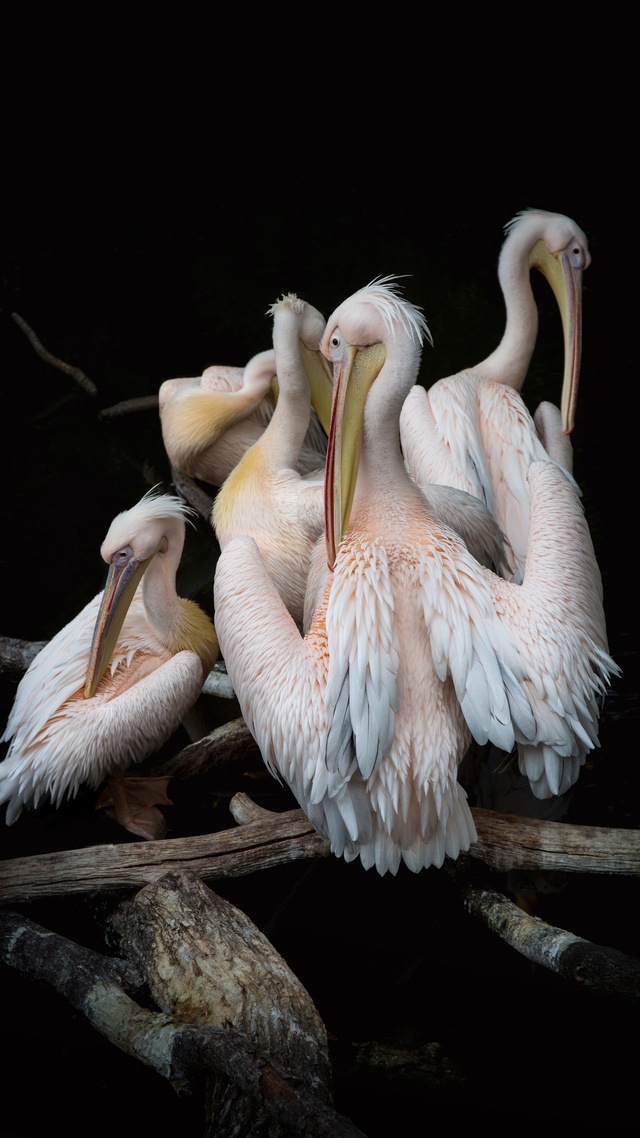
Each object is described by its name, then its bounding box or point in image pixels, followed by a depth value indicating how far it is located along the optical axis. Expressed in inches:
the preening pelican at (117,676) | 131.0
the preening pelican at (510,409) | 162.6
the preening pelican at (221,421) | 195.9
